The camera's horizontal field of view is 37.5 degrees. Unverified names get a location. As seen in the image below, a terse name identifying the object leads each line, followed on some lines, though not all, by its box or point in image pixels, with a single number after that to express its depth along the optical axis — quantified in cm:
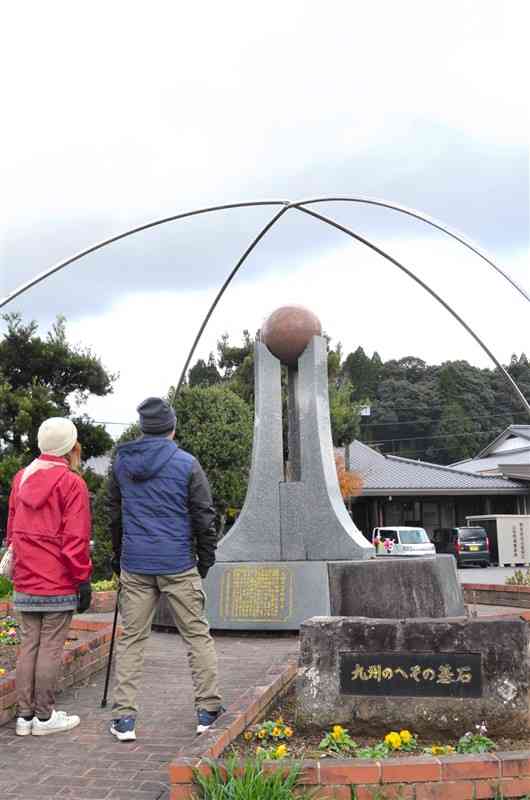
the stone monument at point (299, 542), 838
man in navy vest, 450
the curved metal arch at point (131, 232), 1075
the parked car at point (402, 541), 2540
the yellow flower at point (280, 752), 358
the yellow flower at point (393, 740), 378
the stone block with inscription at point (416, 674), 408
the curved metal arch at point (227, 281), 1281
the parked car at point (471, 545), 3138
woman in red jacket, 471
